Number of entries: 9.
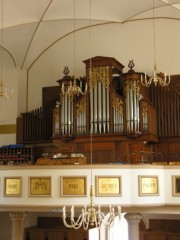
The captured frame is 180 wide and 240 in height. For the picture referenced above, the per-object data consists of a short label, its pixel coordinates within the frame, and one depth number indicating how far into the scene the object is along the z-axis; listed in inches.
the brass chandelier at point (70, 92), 608.1
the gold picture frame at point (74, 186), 518.9
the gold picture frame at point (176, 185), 519.8
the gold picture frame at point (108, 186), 512.7
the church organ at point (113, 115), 578.6
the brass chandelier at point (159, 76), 598.8
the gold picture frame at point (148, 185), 515.5
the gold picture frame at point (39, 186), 531.2
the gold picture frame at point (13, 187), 544.1
